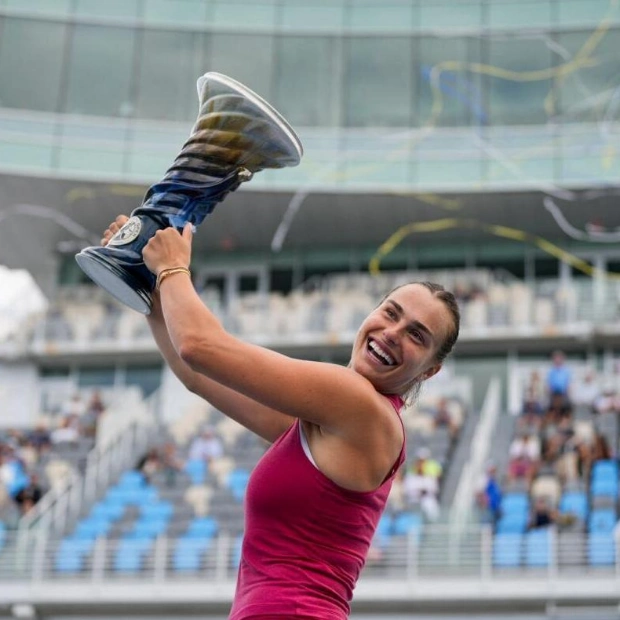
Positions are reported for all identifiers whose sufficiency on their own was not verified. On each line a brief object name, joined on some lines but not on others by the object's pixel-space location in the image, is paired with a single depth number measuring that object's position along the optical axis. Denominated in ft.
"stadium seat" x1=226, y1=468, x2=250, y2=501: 66.85
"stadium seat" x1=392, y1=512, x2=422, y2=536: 60.70
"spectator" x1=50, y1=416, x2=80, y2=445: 77.46
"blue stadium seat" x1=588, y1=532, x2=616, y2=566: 56.59
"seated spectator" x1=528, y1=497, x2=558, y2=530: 57.87
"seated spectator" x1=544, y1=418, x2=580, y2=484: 60.64
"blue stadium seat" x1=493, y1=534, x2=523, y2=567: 58.23
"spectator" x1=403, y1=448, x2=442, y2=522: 61.62
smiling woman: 10.26
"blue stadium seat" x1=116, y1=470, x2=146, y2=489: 71.67
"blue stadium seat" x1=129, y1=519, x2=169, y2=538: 65.77
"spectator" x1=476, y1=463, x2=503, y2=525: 60.44
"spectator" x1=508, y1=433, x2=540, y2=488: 61.52
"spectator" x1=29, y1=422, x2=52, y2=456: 77.05
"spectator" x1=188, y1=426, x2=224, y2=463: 72.02
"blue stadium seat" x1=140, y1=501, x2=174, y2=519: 67.05
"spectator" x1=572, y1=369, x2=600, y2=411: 71.20
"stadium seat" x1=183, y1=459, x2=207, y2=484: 69.56
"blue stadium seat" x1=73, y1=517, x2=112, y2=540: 66.69
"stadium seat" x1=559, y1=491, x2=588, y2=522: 58.90
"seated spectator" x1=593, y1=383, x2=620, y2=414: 69.77
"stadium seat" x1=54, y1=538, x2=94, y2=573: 63.62
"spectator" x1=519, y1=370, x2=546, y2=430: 68.80
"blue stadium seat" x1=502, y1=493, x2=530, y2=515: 59.88
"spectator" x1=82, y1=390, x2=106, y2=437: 79.61
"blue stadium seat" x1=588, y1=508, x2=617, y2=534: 57.62
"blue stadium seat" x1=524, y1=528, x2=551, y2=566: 57.37
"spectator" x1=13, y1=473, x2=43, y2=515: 67.72
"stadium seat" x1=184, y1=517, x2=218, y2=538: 64.64
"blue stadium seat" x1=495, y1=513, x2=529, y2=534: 59.06
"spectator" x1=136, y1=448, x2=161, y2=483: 71.72
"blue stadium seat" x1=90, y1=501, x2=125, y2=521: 68.69
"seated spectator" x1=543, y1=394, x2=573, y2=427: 68.33
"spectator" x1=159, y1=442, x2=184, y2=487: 69.92
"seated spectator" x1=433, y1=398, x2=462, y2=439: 72.03
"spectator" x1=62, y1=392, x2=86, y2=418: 81.97
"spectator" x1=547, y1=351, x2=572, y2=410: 71.00
